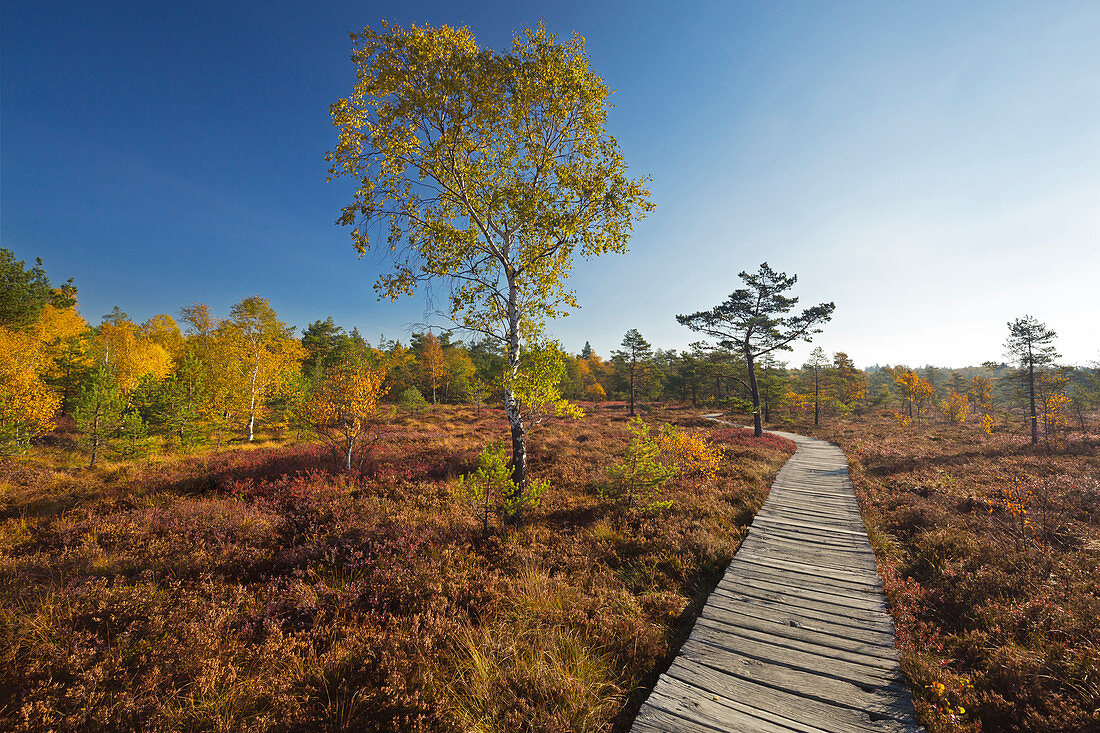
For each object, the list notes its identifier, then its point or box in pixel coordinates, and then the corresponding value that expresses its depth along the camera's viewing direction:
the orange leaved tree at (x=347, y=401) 11.28
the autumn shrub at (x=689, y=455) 10.03
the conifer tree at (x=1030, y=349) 22.12
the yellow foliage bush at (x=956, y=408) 32.13
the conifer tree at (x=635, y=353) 34.75
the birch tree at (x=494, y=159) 7.04
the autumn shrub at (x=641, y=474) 8.07
